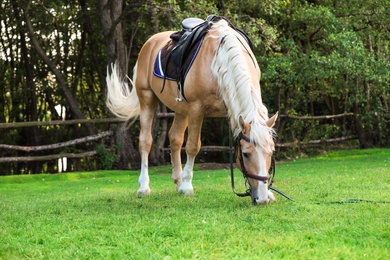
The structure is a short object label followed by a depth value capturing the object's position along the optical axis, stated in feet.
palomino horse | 17.57
